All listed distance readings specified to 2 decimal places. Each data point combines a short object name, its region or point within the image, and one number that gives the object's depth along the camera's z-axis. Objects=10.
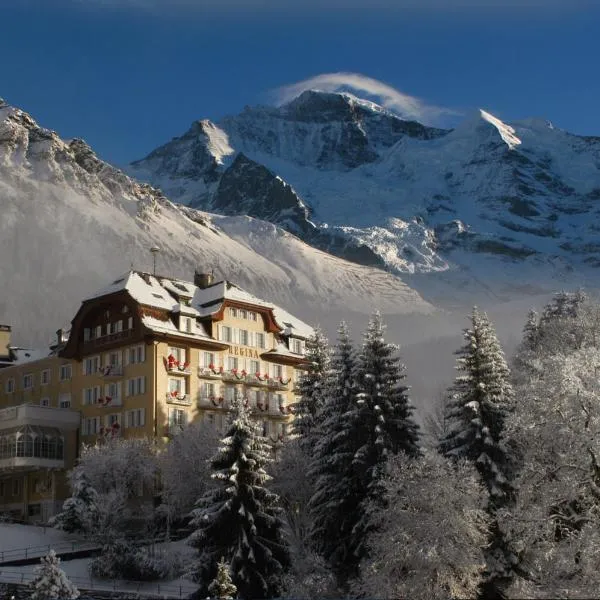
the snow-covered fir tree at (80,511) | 67.06
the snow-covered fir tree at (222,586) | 42.94
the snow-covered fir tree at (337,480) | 52.72
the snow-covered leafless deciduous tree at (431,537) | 44.28
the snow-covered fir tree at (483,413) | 51.41
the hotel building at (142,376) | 81.31
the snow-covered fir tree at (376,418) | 52.03
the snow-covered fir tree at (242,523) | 51.94
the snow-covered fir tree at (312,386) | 66.25
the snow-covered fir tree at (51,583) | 44.31
